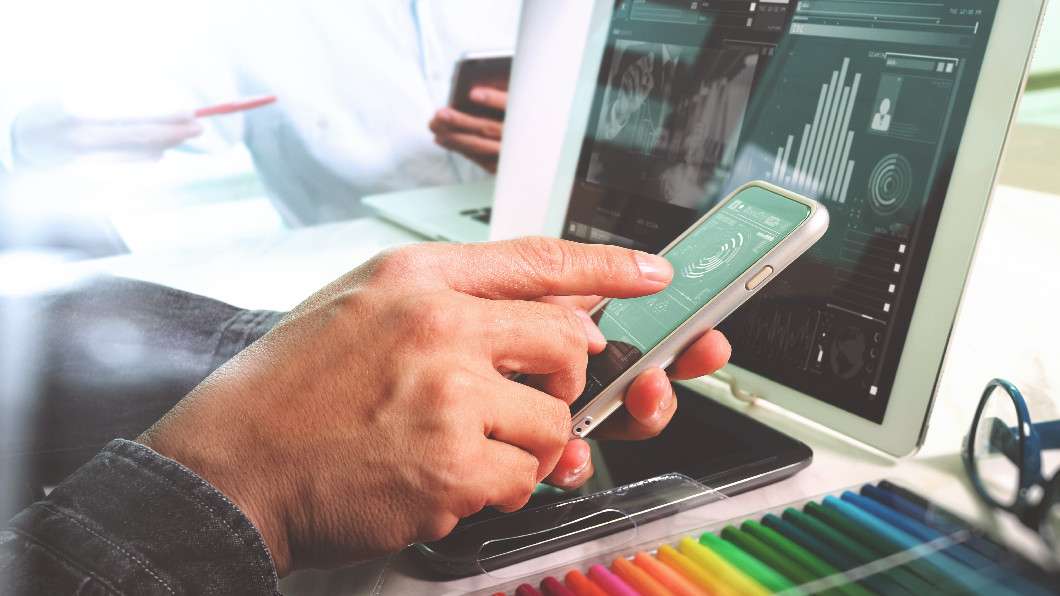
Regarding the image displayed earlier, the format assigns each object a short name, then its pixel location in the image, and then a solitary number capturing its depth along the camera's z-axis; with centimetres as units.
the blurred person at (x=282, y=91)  93
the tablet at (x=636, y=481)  35
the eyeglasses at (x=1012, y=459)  33
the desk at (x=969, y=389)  35
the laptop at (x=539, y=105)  67
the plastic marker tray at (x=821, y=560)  31
